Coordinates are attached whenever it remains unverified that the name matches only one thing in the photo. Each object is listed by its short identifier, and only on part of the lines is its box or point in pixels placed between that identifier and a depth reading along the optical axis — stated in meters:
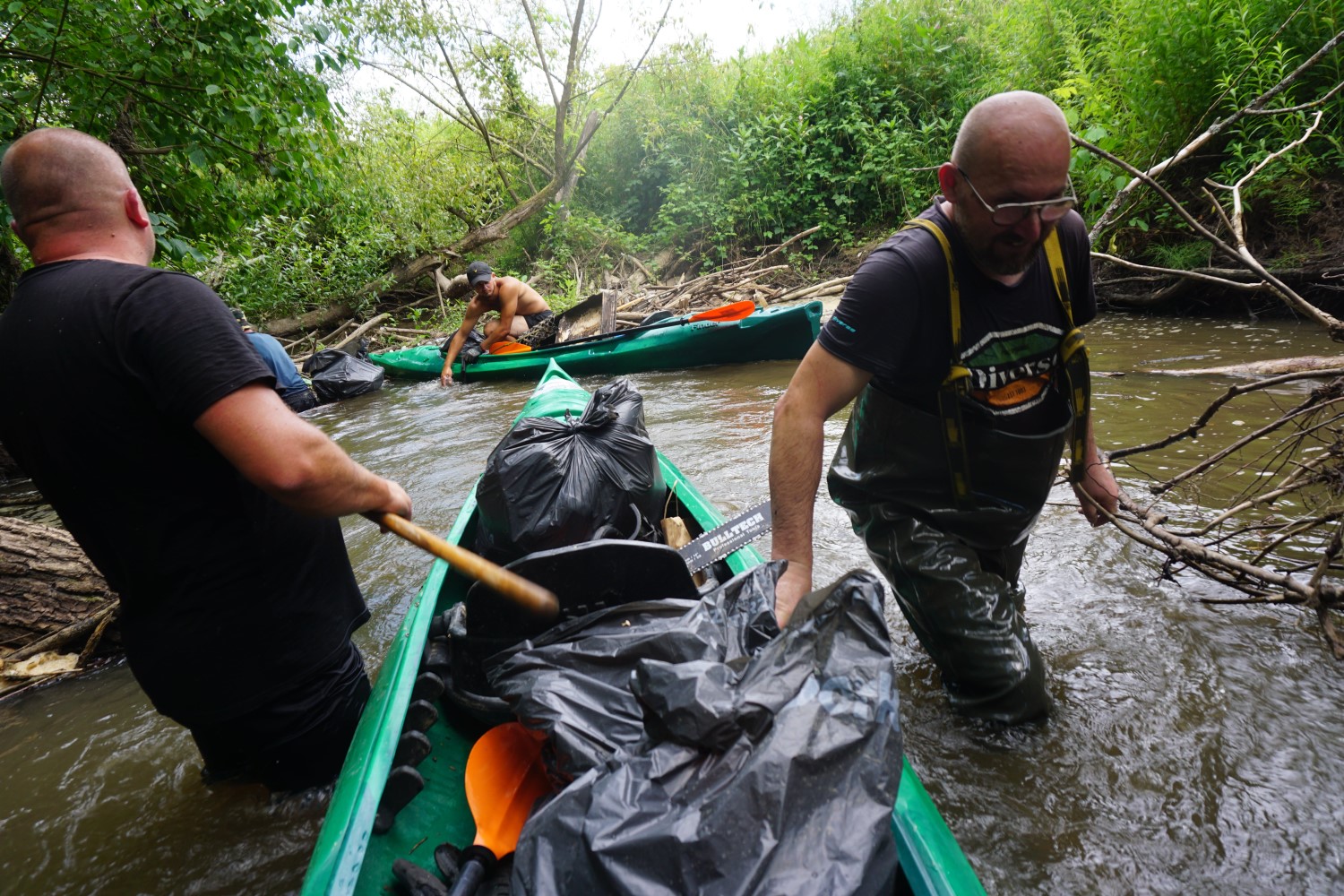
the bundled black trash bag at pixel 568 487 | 2.62
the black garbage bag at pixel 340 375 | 10.22
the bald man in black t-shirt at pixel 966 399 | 1.68
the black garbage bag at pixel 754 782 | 1.02
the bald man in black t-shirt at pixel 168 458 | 1.38
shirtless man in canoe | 9.37
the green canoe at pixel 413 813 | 1.29
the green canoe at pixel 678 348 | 8.02
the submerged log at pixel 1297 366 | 2.16
